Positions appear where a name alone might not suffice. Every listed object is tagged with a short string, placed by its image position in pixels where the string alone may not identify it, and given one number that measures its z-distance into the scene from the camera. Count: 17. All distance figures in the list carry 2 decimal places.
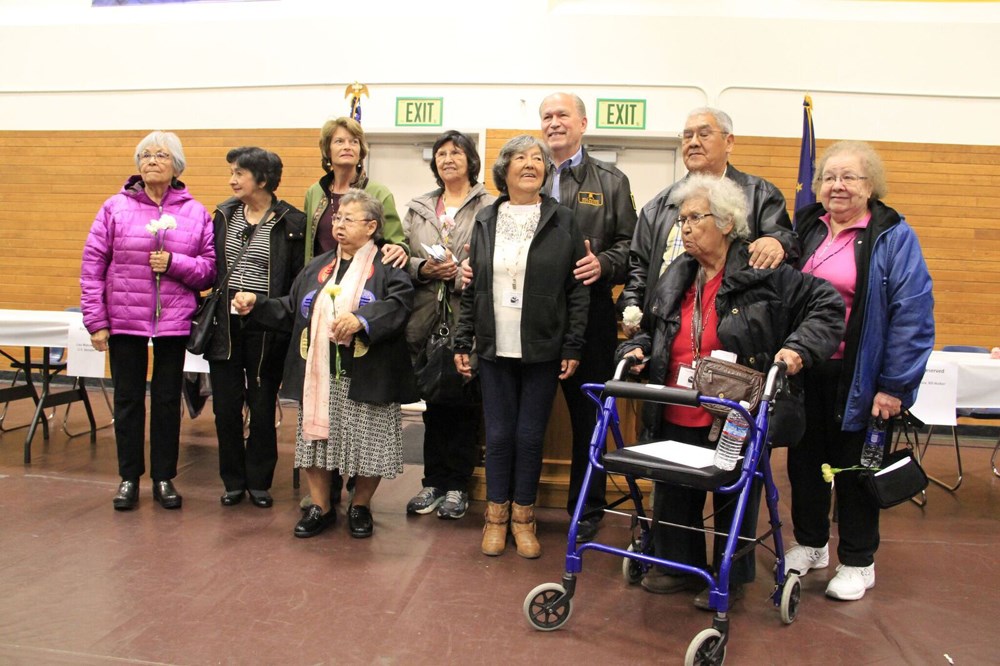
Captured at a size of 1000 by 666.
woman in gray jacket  3.55
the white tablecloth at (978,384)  4.39
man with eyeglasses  3.02
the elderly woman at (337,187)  3.61
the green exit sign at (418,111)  6.96
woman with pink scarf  3.21
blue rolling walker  2.22
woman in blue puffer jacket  2.72
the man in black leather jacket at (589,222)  3.35
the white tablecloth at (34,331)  4.74
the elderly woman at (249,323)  3.62
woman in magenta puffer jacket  3.54
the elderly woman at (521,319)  3.06
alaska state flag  6.38
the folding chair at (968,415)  4.66
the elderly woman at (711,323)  2.54
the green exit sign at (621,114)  6.76
